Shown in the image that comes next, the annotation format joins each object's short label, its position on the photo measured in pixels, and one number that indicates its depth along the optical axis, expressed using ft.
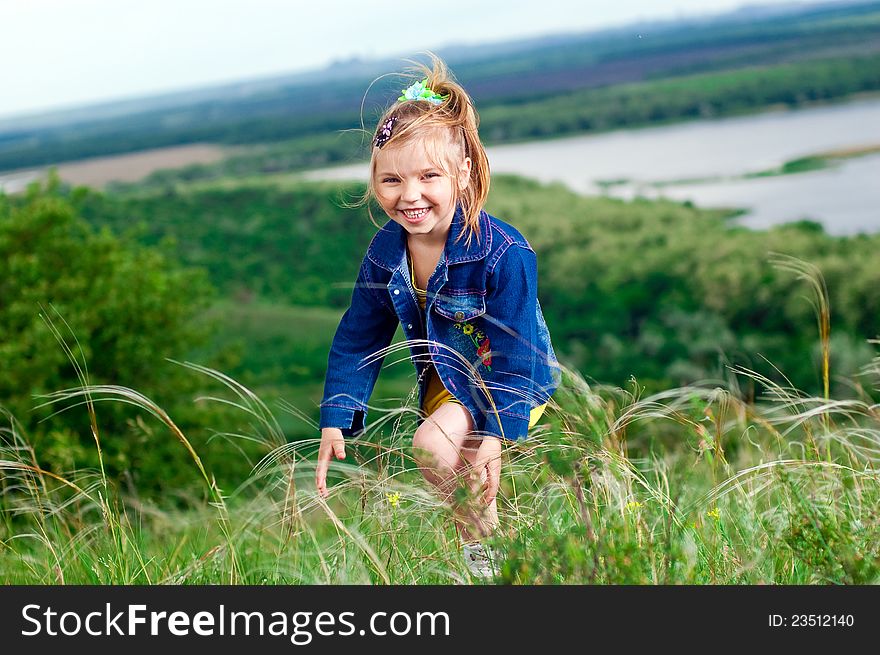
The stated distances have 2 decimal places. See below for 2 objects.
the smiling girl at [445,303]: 8.32
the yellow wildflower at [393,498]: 7.86
